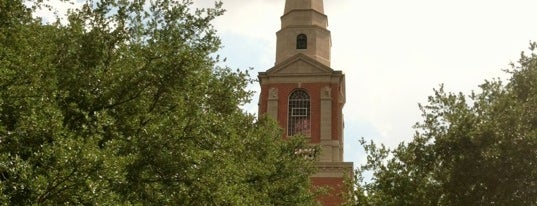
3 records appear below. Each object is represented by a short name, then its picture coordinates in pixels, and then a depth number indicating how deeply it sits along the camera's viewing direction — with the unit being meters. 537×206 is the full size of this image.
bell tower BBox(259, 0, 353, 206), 49.28
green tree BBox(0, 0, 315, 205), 12.88
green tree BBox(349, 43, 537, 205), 18.44
